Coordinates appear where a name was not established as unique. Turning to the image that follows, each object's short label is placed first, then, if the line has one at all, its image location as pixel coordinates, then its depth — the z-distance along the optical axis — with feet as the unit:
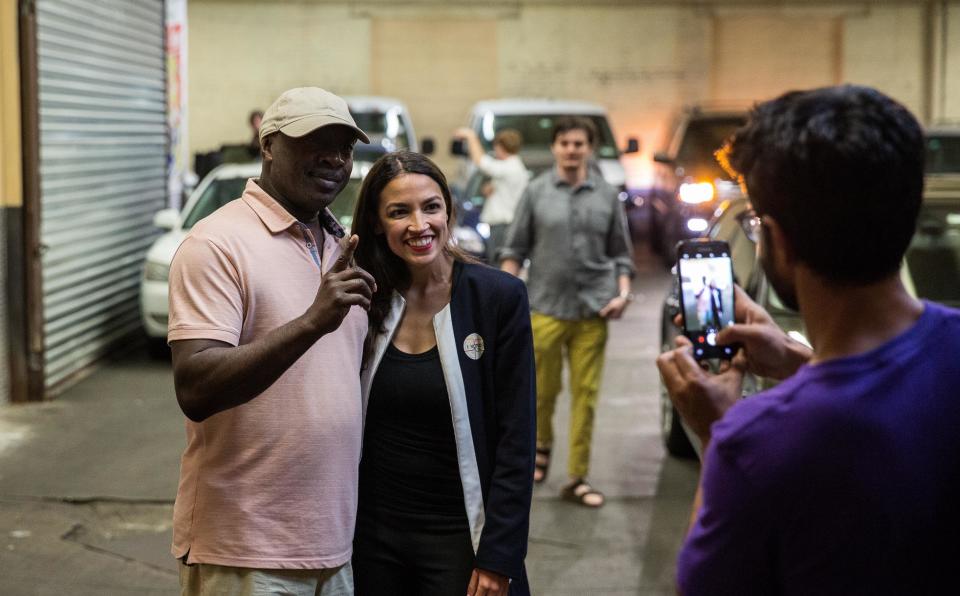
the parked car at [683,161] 58.13
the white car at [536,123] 58.75
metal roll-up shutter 33.12
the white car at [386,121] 58.34
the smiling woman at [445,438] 11.35
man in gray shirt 23.56
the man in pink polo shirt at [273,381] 9.79
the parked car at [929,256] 21.16
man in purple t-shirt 6.03
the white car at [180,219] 36.36
